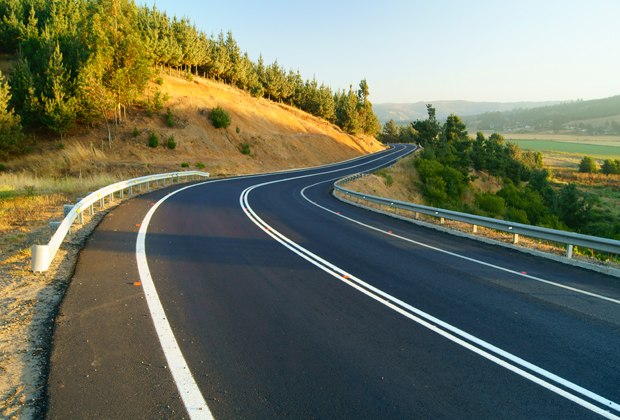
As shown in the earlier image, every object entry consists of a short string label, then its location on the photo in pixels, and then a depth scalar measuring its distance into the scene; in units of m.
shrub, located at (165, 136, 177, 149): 36.91
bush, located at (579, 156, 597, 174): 89.31
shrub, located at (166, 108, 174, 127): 40.00
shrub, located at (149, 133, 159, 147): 35.94
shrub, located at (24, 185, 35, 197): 13.33
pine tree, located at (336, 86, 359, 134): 85.00
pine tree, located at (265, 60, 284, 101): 77.81
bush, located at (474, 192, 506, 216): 44.78
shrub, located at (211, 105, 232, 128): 44.41
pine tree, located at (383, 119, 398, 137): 128.62
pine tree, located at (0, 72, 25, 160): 30.31
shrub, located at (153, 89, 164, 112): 40.28
